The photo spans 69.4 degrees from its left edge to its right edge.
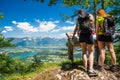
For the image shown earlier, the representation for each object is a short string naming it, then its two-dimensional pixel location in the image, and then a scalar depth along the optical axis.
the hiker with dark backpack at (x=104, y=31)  3.33
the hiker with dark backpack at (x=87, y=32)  3.29
